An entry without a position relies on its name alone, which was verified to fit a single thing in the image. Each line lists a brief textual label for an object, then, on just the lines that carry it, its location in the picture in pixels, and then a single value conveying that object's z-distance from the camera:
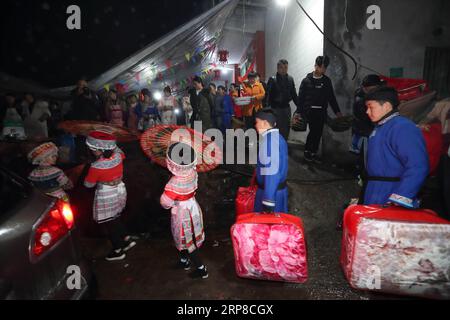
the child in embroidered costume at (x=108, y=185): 3.57
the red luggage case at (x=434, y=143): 3.55
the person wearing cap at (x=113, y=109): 8.60
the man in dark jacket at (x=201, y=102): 7.48
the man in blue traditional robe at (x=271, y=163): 2.98
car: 1.63
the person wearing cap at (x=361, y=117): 4.40
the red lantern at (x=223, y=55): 11.49
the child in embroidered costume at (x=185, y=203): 3.03
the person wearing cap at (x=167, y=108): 8.82
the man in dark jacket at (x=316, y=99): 5.70
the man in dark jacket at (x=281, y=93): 6.05
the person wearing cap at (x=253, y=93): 6.87
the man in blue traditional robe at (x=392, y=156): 2.38
